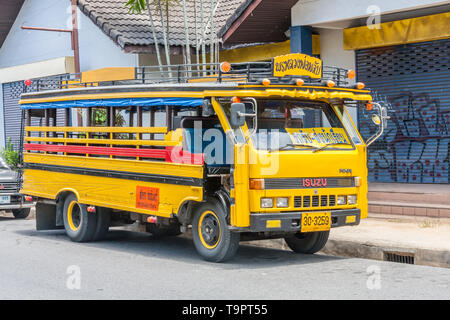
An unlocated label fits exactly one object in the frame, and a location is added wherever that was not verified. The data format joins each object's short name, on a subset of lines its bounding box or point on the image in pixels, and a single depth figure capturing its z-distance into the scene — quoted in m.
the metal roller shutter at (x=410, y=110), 14.86
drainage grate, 9.82
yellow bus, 9.12
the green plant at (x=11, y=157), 20.78
